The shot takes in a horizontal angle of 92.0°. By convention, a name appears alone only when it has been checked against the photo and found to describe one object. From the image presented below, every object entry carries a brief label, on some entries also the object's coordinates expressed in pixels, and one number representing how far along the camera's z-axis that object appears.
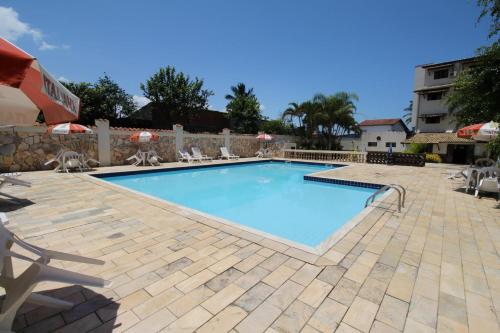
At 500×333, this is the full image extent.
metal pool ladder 5.31
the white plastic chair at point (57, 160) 10.18
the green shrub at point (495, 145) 5.56
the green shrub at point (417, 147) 21.82
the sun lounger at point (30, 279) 1.63
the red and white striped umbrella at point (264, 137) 20.31
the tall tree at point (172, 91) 23.45
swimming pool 6.18
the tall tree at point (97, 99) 22.34
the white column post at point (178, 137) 15.68
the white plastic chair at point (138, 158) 13.18
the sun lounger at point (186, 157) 15.54
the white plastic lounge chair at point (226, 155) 18.28
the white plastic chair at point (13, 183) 5.57
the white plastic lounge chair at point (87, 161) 10.88
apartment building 21.34
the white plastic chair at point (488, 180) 6.87
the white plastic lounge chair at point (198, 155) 16.12
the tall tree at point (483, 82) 6.96
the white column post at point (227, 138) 19.08
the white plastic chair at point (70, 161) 9.98
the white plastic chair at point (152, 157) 13.23
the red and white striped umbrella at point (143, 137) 12.48
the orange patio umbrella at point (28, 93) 1.48
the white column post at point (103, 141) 12.17
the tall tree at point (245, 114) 26.30
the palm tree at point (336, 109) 23.14
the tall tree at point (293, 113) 24.19
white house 30.16
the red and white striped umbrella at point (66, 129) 9.71
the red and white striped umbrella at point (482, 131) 6.69
